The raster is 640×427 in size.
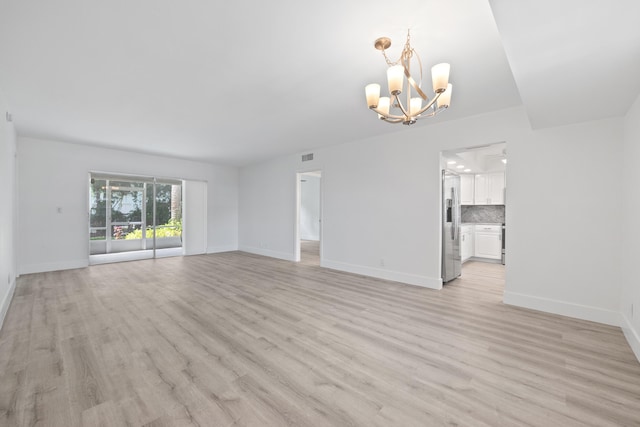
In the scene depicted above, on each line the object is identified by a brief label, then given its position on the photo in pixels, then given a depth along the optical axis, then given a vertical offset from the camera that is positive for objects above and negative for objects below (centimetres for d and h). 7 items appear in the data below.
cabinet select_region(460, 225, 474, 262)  622 -74
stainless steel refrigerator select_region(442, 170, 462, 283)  453 -28
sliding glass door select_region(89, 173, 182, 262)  709 -5
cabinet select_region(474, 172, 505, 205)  671 +57
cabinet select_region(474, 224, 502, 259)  643 -74
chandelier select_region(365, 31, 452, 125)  214 +105
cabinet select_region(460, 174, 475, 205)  702 +57
